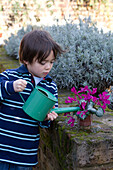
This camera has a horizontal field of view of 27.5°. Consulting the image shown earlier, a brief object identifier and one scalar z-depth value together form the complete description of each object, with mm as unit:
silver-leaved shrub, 2781
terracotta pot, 1653
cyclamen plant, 1571
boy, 1655
